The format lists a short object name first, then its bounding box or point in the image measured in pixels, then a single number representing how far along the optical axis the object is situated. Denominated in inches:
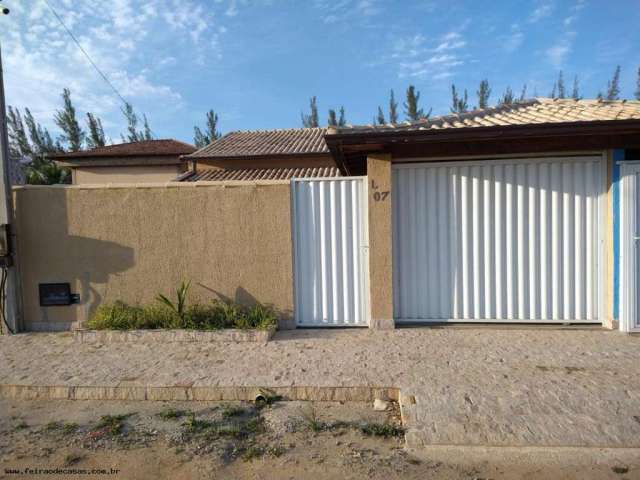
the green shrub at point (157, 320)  222.2
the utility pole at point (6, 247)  226.7
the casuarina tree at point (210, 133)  1106.1
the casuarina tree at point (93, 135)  965.8
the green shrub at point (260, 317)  218.8
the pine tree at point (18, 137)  877.2
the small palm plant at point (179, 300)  225.8
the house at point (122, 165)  595.2
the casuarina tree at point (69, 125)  931.3
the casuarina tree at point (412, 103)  853.8
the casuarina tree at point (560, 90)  785.7
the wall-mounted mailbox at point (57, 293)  236.5
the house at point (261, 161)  483.8
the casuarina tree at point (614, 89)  690.1
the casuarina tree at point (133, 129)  1125.1
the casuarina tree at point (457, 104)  906.1
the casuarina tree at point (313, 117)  1105.4
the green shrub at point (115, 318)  224.2
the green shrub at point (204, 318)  219.3
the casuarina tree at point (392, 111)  1002.4
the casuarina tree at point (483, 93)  864.3
